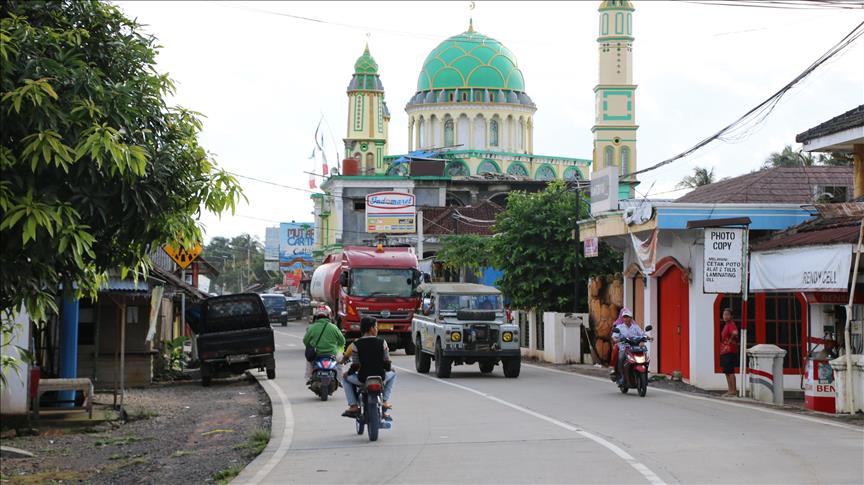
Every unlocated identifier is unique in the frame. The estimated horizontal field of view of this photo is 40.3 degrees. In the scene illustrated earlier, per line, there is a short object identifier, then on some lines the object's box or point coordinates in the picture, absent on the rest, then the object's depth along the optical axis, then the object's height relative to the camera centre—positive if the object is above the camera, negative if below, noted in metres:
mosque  84.81 +13.66
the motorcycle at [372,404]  15.34 -1.24
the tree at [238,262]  137.38 +5.48
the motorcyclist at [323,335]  20.55 -0.46
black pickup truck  27.27 -0.66
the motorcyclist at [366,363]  15.63 -0.71
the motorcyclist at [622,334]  22.12 -0.41
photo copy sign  22.69 +1.00
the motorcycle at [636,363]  22.03 -0.96
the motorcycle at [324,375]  20.91 -1.18
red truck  37.69 +0.55
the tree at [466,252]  51.16 +2.52
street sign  24.50 +1.05
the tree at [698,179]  61.19 +7.03
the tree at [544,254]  37.62 +1.82
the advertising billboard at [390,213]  69.75 +5.69
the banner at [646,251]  27.81 +1.46
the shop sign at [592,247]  33.53 +1.83
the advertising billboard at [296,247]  98.25 +5.13
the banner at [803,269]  19.83 +0.82
